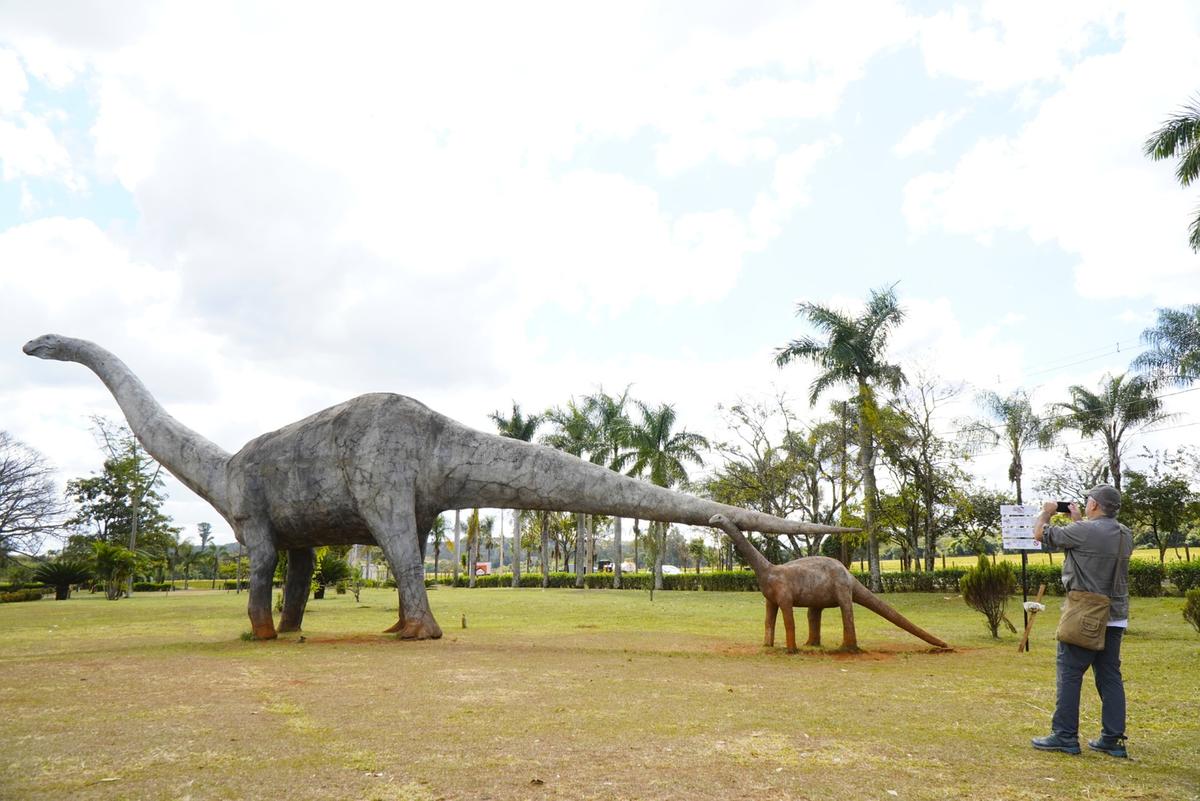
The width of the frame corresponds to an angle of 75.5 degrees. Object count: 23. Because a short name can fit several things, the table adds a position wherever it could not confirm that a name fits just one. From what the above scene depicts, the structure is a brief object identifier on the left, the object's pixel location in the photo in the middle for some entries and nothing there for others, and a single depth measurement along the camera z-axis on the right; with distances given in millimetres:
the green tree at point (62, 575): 30906
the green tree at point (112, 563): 28812
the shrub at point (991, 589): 12414
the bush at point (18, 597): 29228
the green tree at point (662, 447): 35844
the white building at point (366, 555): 62234
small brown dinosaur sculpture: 9961
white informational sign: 12180
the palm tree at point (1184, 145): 16422
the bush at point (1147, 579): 23922
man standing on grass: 4820
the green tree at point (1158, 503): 29859
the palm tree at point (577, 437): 38969
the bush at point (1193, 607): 11562
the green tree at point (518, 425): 39250
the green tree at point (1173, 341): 29703
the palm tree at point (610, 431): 36781
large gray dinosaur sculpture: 11273
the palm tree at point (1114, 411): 32938
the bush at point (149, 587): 42688
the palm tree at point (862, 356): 26469
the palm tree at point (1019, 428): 35312
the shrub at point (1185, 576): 23453
